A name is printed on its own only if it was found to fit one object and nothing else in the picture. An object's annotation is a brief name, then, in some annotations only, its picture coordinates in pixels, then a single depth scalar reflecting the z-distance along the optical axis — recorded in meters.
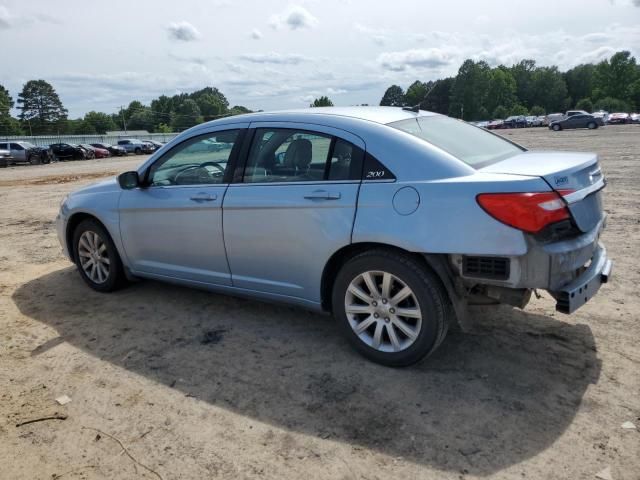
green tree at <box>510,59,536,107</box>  121.94
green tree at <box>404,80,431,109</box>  98.54
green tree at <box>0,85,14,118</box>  97.75
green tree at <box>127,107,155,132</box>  115.94
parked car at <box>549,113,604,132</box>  46.25
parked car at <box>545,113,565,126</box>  61.71
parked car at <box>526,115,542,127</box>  70.94
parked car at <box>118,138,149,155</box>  47.69
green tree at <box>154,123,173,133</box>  99.85
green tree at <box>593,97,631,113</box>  85.45
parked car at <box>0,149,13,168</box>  32.06
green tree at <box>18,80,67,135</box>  116.94
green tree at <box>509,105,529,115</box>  107.89
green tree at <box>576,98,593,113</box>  93.84
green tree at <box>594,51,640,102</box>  94.31
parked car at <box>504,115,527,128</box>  71.75
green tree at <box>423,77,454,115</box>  118.04
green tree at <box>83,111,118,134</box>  112.42
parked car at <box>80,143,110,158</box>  42.03
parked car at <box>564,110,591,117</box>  48.00
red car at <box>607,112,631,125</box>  58.56
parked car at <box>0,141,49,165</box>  33.25
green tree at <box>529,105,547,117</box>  106.25
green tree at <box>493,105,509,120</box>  109.71
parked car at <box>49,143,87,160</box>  39.84
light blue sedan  3.11
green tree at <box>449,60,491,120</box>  116.50
